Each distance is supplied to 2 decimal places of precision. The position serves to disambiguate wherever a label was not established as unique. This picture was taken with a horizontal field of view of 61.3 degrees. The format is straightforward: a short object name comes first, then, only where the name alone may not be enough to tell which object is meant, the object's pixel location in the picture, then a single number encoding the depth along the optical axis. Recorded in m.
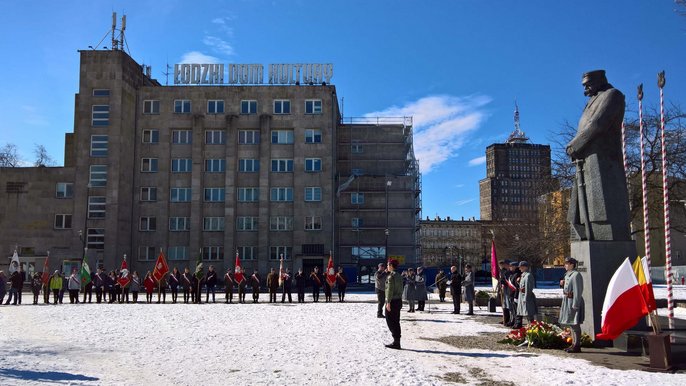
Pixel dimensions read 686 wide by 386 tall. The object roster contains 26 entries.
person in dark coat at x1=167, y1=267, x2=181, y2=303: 29.83
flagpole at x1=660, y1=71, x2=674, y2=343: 13.27
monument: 12.22
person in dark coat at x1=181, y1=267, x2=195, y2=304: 29.55
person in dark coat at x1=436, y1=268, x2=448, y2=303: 29.91
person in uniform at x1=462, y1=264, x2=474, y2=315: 22.15
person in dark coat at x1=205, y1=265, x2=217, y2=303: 29.42
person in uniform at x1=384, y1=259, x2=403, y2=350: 12.54
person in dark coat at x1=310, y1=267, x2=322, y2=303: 29.55
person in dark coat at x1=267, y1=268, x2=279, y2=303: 29.67
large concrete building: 53.56
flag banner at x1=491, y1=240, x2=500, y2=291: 21.91
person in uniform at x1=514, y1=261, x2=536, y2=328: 14.44
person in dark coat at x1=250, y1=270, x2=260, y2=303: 29.43
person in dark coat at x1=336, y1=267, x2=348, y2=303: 30.00
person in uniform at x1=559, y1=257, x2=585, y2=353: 11.54
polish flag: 10.13
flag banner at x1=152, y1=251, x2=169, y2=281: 30.23
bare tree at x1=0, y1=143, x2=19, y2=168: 74.62
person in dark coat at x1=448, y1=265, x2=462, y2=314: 22.39
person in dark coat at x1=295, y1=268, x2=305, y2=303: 29.42
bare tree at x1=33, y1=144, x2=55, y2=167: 78.62
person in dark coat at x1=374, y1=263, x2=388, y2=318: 19.13
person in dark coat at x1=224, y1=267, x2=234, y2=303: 29.27
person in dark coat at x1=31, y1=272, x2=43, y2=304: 29.18
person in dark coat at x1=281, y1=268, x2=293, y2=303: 29.67
